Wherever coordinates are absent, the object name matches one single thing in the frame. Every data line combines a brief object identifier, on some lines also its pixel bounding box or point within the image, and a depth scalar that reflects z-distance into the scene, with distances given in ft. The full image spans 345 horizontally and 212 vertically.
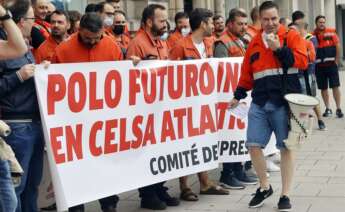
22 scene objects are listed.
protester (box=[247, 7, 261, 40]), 57.07
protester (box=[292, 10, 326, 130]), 65.72
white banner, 36.68
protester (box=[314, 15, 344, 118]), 91.71
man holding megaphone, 42.19
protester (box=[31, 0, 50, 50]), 45.60
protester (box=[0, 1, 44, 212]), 34.35
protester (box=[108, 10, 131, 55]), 52.99
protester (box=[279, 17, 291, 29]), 74.06
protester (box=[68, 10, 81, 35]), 51.37
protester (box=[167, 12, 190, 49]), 62.41
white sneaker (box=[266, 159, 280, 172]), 56.24
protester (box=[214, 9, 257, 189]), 50.67
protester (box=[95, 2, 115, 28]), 51.47
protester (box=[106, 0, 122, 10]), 57.86
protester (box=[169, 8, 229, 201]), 47.60
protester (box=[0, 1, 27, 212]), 30.12
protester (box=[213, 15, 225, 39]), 64.03
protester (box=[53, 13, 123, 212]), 38.68
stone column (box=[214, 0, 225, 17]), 132.46
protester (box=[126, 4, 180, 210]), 43.78
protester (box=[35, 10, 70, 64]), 43.47
